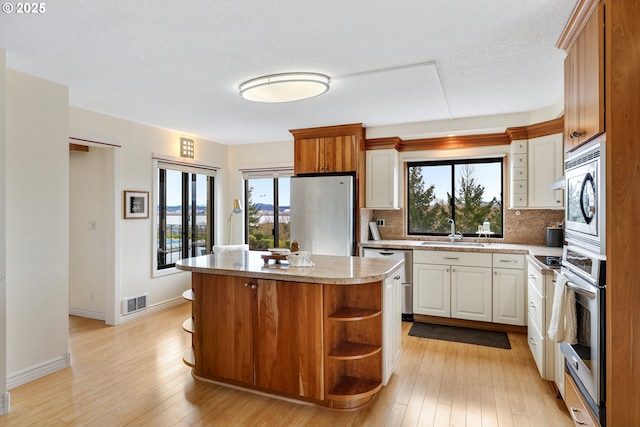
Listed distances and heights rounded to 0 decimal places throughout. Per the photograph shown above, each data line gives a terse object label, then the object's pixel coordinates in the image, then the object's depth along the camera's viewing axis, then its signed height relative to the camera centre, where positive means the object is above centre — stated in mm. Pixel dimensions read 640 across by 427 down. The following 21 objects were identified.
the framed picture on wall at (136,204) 4301 +127
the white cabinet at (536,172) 3783 +465
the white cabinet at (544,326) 2641 -884
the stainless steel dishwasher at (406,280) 4289 -814
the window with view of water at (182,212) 4910 +24
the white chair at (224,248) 4406 -444
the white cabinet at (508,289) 3787 -831
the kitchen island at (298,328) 2383 -834
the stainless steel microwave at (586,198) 1652 +79
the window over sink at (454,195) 4609 +249
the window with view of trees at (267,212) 5809 +35
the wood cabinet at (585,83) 1657 +703
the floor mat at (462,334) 3643 -1336
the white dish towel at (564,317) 1967 -595
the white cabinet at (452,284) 3969 -827
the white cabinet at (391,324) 2557 -859
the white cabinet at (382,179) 4656 +464
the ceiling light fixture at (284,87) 2854 +1065
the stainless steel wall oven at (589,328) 1656 -581
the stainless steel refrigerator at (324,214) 4414 -1
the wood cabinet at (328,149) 4559 +873
